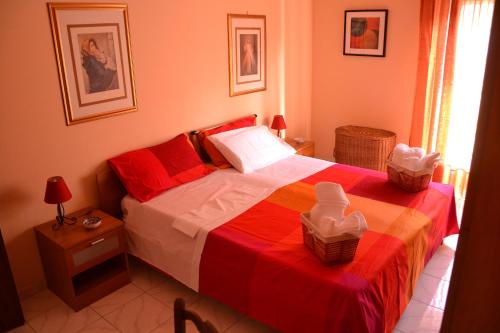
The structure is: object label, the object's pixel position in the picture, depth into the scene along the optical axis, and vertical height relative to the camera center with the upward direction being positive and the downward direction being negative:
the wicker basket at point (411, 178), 2.88 -0.88
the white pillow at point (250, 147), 3.46 -0.80
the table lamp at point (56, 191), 2.51 -0.80
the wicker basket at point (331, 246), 2.03 -0.96
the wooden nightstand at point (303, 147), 4.20 -0.95
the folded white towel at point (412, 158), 2.89 -0.75
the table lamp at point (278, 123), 4.24 -0.70
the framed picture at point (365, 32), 4.16 +0.20
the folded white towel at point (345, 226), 2.04 -0.85
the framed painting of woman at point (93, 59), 2.64 +0.00
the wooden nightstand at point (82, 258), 2.52 -1.25
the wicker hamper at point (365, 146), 4.11 -0.94
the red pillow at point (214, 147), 3.55 -0.78
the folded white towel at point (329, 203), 2.17 -0.78
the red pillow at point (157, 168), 2.95 -0.82
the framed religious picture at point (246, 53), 3.83 +0.02
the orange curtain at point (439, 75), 3.62 -0.23
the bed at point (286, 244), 2.01 -1.07
